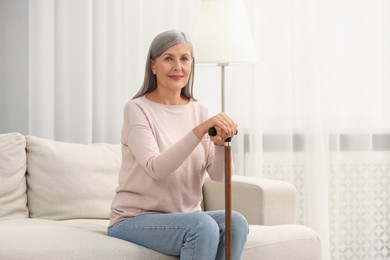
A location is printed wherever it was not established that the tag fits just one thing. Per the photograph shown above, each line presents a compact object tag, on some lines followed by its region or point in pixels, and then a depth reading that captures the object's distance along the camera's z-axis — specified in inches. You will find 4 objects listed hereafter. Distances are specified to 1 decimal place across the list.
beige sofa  146.7
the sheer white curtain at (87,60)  191.5
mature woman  124.9
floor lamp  178.9
